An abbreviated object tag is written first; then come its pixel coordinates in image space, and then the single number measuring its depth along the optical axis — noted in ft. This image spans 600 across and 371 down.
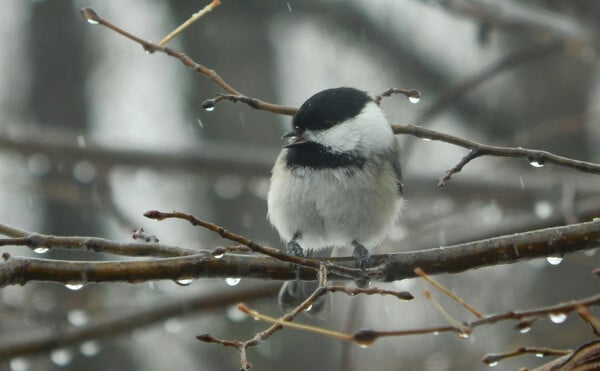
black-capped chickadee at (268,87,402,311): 20.48
